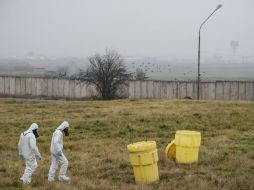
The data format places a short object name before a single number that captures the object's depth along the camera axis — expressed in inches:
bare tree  2319.1
